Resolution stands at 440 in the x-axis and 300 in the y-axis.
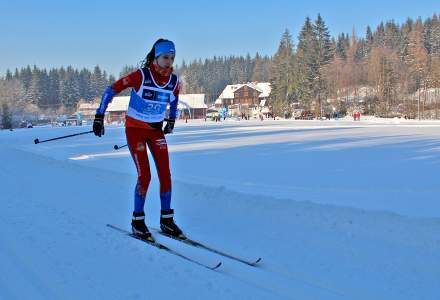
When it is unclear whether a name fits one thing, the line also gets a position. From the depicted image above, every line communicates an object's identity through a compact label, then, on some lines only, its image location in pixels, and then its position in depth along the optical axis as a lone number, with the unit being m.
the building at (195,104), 106.69
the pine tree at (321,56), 76.19
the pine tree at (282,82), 84.56
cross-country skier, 5.25
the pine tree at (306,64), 76.31
